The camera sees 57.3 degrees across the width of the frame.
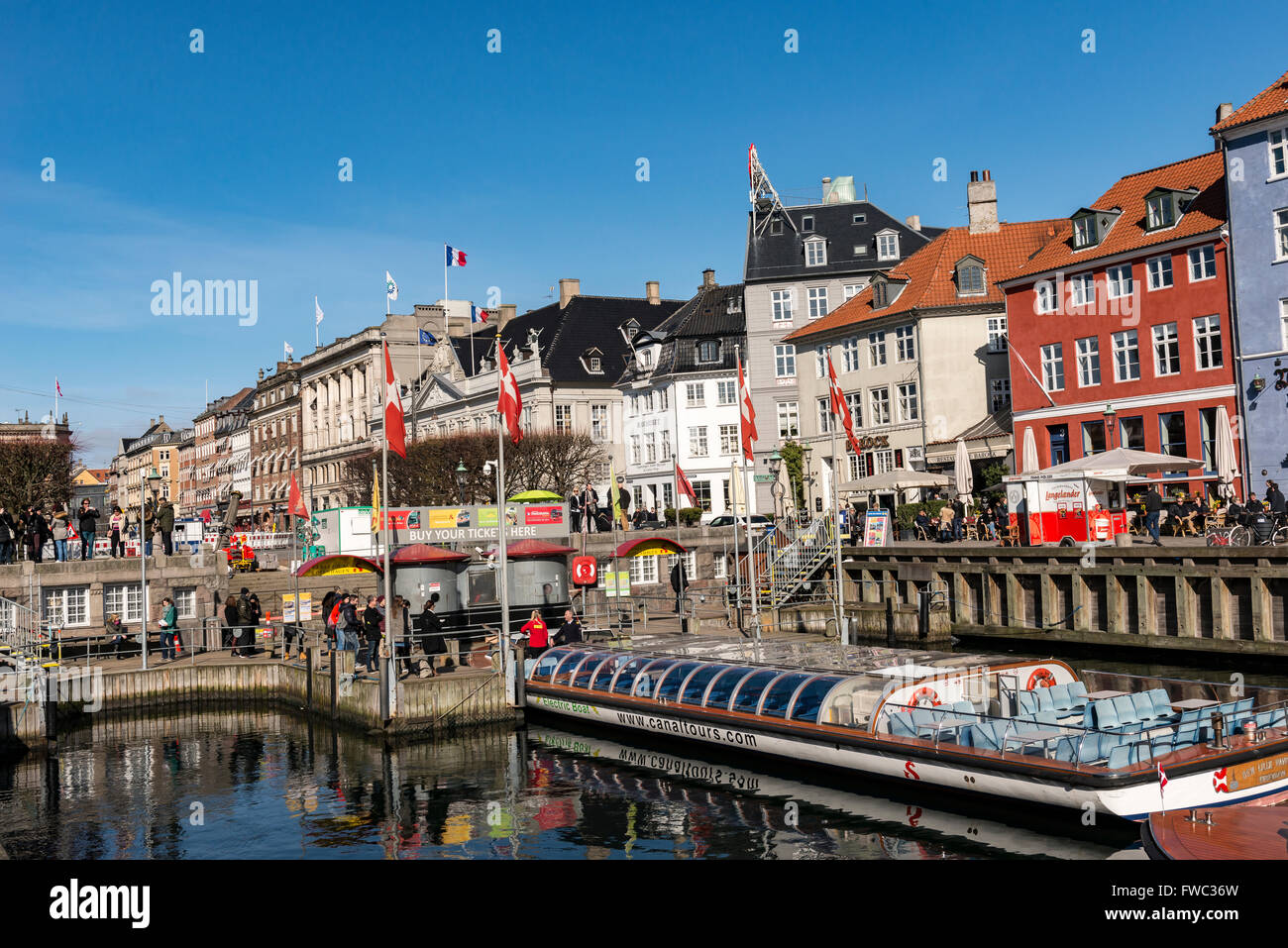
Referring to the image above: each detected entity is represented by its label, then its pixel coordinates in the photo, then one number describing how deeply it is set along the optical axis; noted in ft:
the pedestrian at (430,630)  98.89
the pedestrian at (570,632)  97.30
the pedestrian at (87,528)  135.78
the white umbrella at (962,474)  151.33
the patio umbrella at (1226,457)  123.54
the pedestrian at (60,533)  133.08
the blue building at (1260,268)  134.82
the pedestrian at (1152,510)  117.60
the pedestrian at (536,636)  94.97
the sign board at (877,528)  149.89
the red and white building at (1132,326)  143.33
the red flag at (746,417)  116.16
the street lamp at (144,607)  104.60
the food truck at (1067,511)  121.80
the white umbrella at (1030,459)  152.25
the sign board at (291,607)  115.44
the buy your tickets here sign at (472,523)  118.93
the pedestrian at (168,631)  115.34
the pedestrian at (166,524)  138.72
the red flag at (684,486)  142.20
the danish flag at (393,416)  92.89
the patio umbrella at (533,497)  136.05
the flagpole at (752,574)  100.68
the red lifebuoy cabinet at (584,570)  119.75
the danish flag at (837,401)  121.79
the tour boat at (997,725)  53.93
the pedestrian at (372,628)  95.44
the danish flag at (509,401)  91.25
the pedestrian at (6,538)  125.67
